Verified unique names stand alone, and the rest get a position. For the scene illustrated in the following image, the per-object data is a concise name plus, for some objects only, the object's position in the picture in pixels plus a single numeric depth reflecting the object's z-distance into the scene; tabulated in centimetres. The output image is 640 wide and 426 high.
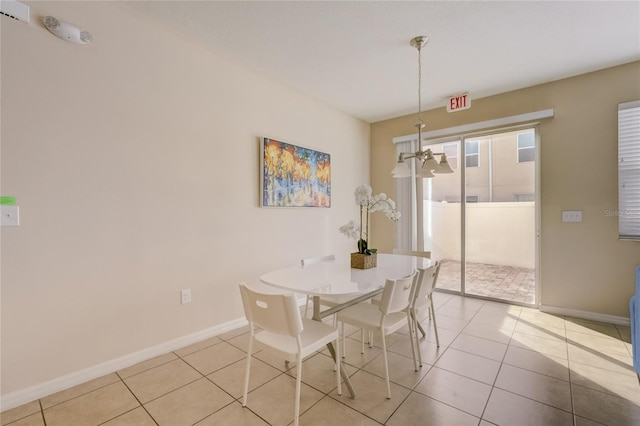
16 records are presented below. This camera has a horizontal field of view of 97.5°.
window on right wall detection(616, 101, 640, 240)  285
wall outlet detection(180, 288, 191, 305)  250
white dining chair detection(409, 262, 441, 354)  218
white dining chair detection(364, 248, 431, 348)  311
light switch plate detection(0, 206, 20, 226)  168
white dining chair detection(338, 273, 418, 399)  177
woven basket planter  234
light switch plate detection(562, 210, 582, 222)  313
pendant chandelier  233
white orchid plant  229
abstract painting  312
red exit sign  353
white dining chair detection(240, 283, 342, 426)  145
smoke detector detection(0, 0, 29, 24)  166
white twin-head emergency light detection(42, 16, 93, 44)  181
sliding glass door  356
